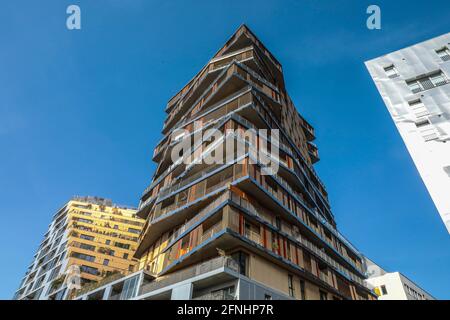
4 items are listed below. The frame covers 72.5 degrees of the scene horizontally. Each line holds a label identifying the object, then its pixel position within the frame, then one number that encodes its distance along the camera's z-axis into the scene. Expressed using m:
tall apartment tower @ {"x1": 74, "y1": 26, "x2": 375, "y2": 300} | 22.38
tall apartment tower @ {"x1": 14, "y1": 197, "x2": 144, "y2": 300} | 56.41
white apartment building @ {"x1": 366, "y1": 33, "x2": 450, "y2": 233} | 16.25
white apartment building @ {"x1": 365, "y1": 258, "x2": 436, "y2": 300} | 49.24
